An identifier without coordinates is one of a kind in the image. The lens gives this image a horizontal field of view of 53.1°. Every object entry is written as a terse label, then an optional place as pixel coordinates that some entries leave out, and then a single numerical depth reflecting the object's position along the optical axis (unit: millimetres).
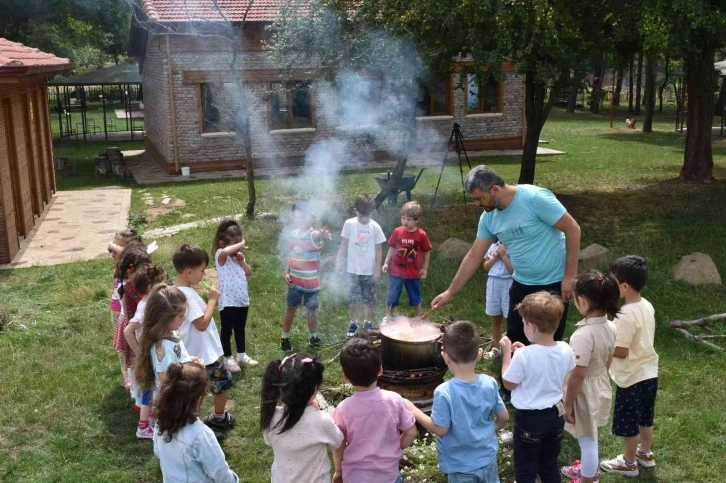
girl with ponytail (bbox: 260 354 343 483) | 3473
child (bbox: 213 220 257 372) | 6055
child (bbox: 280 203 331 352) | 6656
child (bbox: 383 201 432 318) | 6891
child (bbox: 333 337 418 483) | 3602
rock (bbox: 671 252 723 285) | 8625
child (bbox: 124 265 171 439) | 5092
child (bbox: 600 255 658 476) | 4551
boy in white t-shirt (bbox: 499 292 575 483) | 3865
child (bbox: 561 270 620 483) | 4180
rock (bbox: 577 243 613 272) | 9305
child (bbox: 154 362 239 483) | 3443
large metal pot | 5176
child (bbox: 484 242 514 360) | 6305
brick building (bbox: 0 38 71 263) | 10508
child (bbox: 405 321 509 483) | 3617
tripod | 11492
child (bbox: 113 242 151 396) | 5395
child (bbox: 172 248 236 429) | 4945
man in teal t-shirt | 4945
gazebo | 27000
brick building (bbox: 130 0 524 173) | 18516
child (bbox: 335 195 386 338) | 6965
